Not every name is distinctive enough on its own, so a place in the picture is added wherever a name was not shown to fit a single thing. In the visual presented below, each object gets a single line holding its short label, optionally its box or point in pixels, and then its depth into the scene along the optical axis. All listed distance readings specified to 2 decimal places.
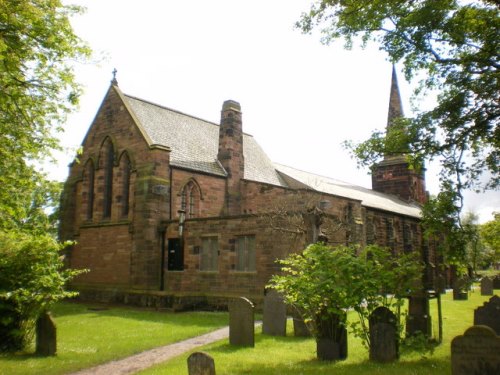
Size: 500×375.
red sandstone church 19.78
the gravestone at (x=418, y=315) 11.05
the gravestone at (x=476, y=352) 6.94
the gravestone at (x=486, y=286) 29.80
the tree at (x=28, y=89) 13.21
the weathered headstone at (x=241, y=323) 11.66
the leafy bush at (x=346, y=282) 9.46
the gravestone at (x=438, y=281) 14.04
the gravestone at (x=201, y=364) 6.80
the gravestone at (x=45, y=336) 10.71
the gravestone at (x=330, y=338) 9.89
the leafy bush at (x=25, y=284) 10.81
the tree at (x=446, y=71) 10.73
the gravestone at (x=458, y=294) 25.83
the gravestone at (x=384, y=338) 9.41
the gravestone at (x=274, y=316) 13.47
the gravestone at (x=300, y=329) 13.16
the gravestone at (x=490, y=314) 11.94
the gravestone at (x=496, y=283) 37.84
